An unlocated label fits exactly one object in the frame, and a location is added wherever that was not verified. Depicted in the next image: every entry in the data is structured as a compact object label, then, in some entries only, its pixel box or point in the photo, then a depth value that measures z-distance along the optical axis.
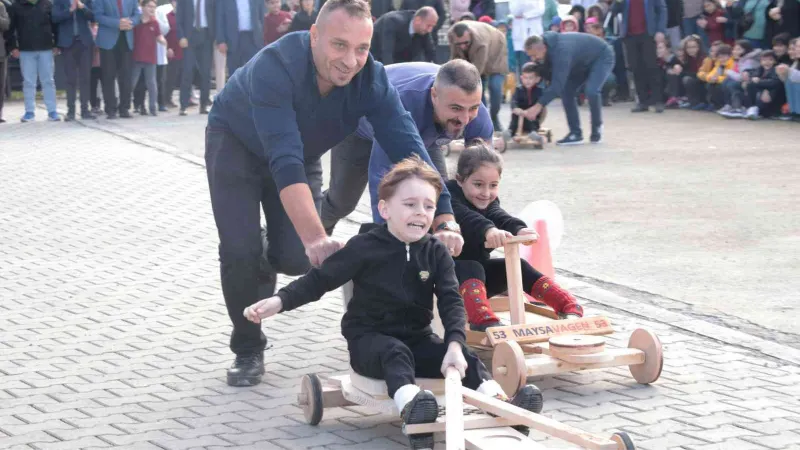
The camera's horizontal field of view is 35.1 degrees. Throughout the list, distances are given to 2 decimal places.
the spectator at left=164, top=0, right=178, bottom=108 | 20.50
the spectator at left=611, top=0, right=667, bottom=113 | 18.80
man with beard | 5.66
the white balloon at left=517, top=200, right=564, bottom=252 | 6.75
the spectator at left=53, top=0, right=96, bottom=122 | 17.86
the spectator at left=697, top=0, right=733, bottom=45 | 18.94
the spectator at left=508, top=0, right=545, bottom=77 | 20.38
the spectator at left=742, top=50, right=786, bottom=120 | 16.83
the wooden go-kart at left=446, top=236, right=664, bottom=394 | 5.38
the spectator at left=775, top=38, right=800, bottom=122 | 16.12
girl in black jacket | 5.89
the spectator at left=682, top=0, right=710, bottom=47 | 19.38
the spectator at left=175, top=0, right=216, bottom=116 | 18.83
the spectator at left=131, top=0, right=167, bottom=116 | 18.64
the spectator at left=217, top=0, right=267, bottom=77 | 18.67
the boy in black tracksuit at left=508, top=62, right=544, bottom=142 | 15.10
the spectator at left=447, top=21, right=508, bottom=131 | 14.58
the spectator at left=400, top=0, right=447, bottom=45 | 18.09
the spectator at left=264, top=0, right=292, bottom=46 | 20.16
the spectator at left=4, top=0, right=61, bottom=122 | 17.84
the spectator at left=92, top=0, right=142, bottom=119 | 18.12
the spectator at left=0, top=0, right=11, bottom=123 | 17.59
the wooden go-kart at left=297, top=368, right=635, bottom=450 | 4.04
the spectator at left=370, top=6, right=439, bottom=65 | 16.91
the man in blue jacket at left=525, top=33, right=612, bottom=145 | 14.95
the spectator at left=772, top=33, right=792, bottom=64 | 16.81
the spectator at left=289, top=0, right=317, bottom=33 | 19.44
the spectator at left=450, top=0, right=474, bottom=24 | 20.27
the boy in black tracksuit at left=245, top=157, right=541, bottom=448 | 4.76
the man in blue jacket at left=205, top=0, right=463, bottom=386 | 4.93
